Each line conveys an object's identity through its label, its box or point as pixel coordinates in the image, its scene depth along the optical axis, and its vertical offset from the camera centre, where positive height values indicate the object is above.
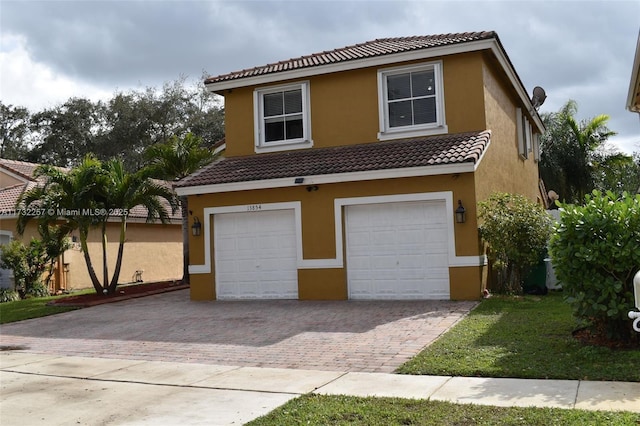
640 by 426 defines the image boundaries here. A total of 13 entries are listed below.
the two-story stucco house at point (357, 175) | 13.75 +1.58
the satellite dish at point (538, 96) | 21.28 +4.97
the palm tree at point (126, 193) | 17.12 +1.57
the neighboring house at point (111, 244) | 22.19 +0.14
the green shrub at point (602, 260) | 7.64 -0.33
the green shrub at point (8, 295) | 19.69 -1.45
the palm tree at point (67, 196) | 16.58 +1.49
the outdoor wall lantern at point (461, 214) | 13.28 +0.54
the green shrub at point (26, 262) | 20.03 -0.39
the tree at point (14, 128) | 45.91 +9.38
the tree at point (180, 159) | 19.88 +2.93
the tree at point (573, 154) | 29.61 +4.05
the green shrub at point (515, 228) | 13.24 +0.19
